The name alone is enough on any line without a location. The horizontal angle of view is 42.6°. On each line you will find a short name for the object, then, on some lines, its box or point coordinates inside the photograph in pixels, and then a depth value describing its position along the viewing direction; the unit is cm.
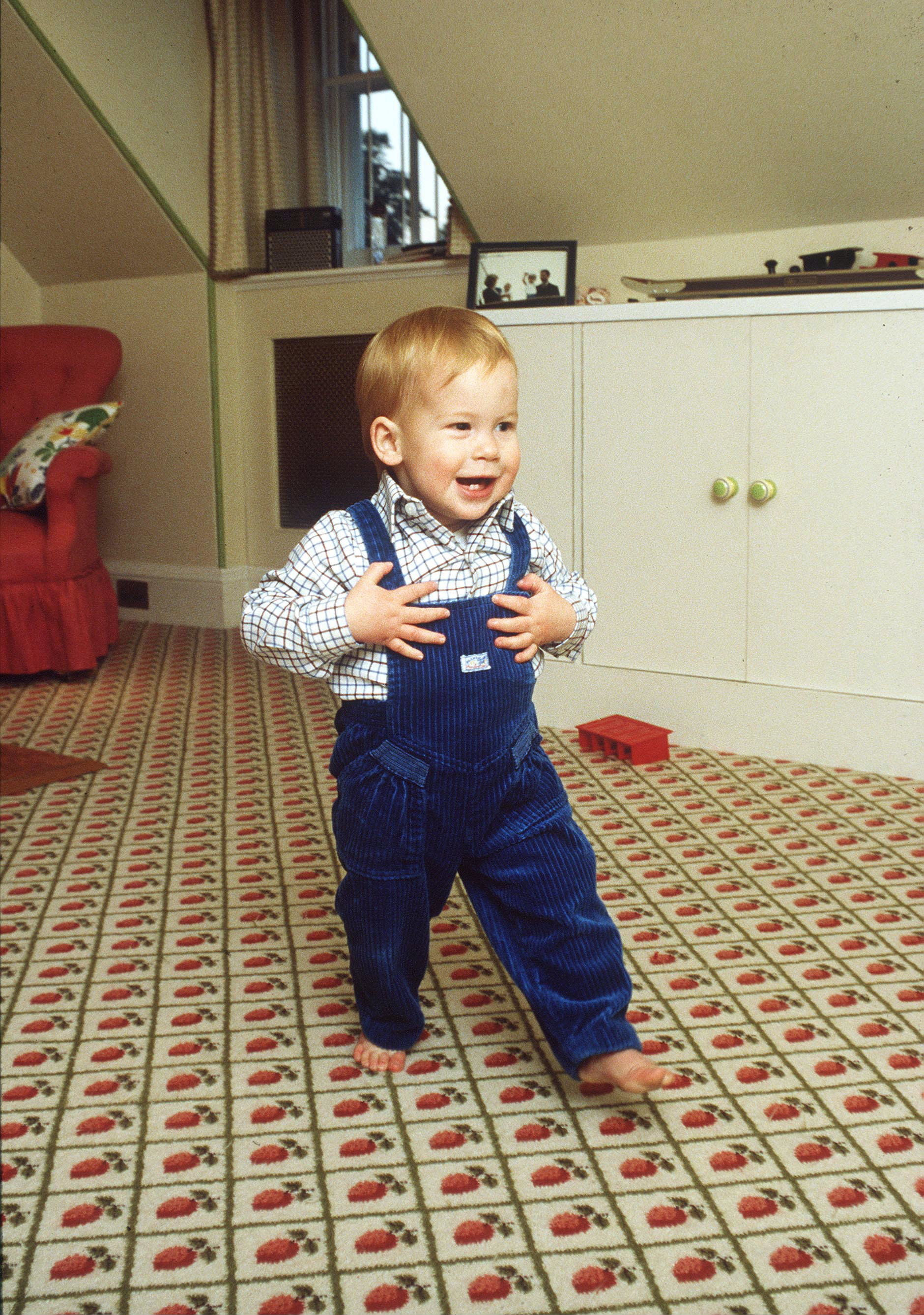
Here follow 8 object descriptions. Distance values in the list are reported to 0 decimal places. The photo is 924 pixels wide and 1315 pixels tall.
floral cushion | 310
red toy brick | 233
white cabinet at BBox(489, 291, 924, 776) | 217
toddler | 110
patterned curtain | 345
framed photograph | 263
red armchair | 300
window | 373
